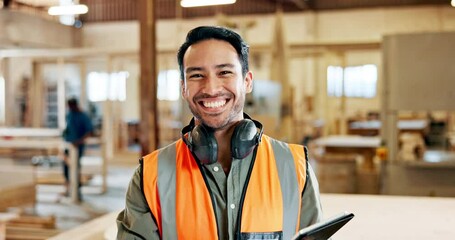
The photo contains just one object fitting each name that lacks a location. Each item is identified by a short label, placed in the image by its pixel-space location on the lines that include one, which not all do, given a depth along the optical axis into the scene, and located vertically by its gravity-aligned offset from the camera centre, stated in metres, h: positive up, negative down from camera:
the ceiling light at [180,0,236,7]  7.24 +1.38
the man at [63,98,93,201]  7.41 -0.50
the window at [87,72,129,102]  10.72 +0.25
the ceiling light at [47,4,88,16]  8.87 +1.57
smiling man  1.32 -0.23
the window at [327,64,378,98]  13.87 +0.33
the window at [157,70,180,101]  10.97 +0.29
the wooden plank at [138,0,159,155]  5.10 +0.23
